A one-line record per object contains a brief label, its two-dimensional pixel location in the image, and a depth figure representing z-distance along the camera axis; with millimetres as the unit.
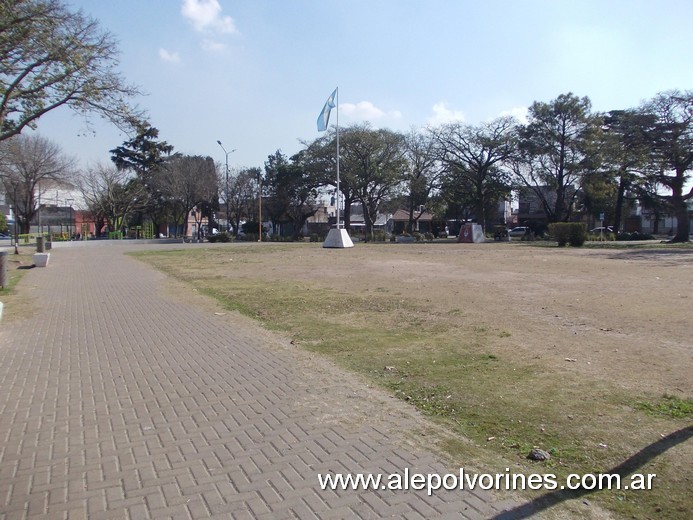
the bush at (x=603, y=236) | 57041
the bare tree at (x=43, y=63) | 13820
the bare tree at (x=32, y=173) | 48603
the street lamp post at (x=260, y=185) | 61216
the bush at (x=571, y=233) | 43250
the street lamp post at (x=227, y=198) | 63969
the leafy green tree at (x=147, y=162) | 68750
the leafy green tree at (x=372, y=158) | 60781
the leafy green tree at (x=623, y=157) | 45625
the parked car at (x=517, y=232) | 74625
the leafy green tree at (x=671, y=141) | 43562
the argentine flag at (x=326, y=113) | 39562
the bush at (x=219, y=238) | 61719
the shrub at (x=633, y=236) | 58506
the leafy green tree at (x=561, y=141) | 57062
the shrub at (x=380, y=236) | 64812
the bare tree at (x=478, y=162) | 61250
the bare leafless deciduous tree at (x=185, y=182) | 63781
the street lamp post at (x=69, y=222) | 65025
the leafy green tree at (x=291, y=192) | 64125
